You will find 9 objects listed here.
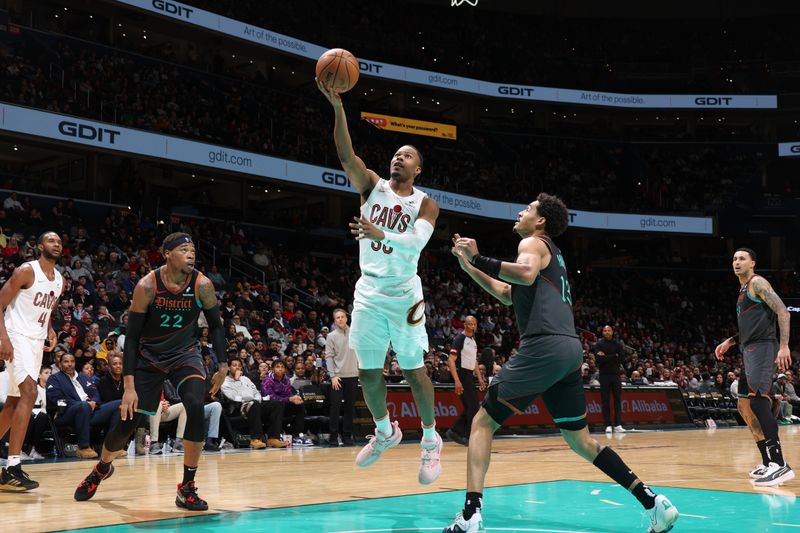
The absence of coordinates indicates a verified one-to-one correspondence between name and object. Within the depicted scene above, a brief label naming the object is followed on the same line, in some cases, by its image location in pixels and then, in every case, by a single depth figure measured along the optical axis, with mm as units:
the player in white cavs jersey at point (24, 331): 7461
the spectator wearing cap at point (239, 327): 18538
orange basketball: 6082
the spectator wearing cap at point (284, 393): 13633
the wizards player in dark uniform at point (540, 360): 5125
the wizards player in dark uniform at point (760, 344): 8344
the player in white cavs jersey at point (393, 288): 6316
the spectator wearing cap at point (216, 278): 21969
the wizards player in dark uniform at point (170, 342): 6367
